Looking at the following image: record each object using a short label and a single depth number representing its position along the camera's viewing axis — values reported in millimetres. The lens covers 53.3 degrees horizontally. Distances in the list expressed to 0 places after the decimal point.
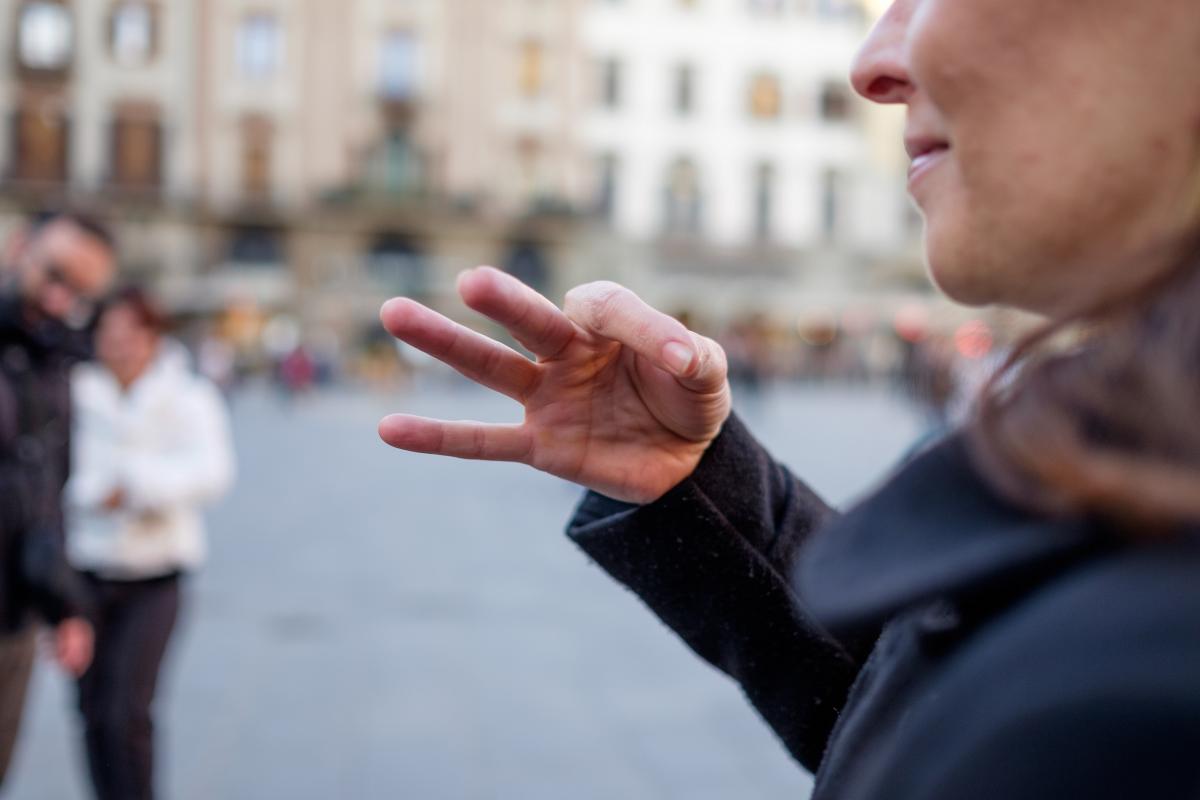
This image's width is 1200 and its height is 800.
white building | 36312
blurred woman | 3443
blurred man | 3070
